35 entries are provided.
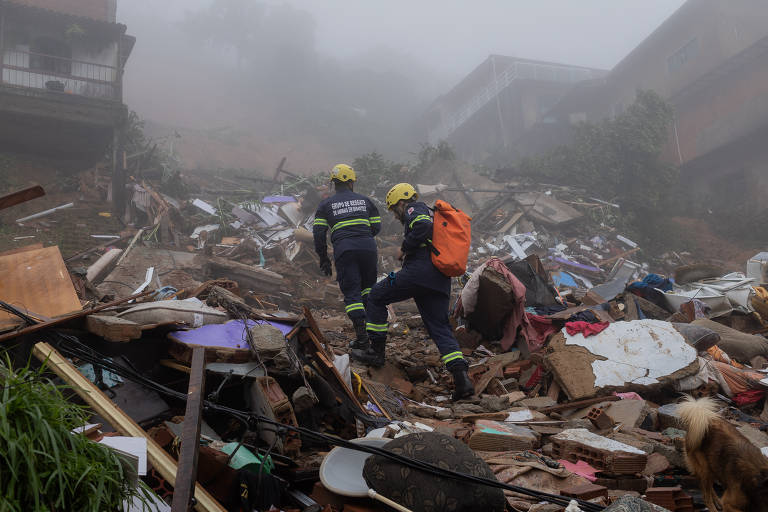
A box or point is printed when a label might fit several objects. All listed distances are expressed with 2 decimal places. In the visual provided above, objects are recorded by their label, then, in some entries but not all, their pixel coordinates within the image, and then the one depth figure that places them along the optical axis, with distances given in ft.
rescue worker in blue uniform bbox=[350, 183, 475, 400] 14.76
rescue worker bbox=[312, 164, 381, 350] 16.60
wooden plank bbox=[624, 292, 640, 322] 19.74
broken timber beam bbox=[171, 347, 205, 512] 5.33
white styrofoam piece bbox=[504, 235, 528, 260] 39.29
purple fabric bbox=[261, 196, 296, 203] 43.34
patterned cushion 7.25
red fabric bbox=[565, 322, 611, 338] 15.75
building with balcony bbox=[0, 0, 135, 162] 41.24
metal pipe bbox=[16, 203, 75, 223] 37.55
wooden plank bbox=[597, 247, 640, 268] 41.61
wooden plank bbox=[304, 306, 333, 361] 12.43
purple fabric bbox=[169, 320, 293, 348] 11.00
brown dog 6.66
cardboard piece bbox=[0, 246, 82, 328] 12.28
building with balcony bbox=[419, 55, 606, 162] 90.99
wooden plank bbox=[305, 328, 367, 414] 11.84
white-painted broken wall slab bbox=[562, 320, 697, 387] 14.44
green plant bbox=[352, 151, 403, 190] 47.67
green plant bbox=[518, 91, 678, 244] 55.21
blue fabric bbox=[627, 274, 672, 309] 21.30
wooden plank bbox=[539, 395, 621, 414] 13.78
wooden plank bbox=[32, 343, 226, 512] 6.91
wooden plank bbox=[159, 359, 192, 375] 10.59
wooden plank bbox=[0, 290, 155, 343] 9.19
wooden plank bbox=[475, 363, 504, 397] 15.66
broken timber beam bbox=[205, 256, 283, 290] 28.14
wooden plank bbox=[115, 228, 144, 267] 29.78
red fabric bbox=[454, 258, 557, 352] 17.37
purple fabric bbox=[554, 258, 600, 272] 38.93
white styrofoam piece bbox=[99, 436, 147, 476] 7.18
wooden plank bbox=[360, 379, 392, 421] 12.62
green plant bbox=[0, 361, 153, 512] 4.13
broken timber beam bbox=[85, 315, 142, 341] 10.02
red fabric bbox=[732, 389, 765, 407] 14.16
